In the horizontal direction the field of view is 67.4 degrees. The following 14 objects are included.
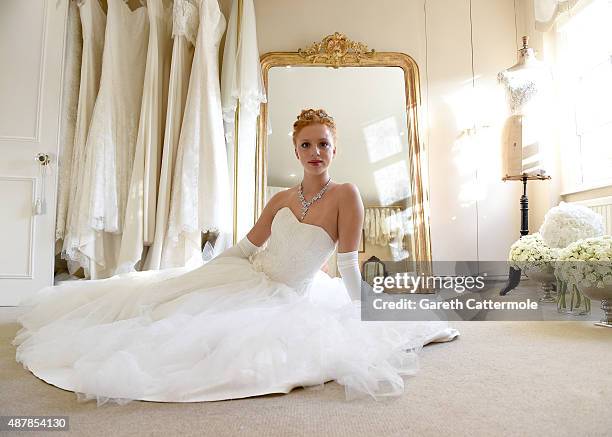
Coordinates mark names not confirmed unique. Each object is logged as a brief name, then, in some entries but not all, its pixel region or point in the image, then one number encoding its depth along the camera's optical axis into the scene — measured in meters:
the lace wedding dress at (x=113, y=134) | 2.96
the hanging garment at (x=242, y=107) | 3.26
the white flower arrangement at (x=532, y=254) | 2.44
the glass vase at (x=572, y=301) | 2.35
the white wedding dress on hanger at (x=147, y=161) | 3.01
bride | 1.13
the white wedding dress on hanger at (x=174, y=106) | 3.07
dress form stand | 3.21
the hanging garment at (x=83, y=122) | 2.97
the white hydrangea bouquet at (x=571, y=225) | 2.27
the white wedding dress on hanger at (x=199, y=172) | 3.03
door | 2.91
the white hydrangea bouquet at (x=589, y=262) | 1.95
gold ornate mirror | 3.56
